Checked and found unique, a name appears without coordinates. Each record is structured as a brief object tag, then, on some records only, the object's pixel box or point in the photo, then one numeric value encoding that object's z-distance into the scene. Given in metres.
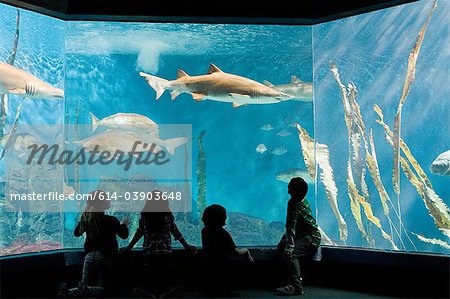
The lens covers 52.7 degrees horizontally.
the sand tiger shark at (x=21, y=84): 5.18
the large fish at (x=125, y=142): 6.41
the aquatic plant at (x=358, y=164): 6.32
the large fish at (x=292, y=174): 6.93
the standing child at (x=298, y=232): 4.86
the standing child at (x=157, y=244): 4.21
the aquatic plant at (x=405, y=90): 5.65
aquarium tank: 5.83
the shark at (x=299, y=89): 6.74
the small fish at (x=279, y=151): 7.11
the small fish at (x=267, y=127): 7.27
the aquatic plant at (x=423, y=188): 5.61
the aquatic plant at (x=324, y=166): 6.63
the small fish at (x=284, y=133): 7.14
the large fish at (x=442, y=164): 5.85
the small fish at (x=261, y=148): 7.19
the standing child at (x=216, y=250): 4.62
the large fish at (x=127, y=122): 6.59
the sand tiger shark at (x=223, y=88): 5.66
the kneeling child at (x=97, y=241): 4.51
